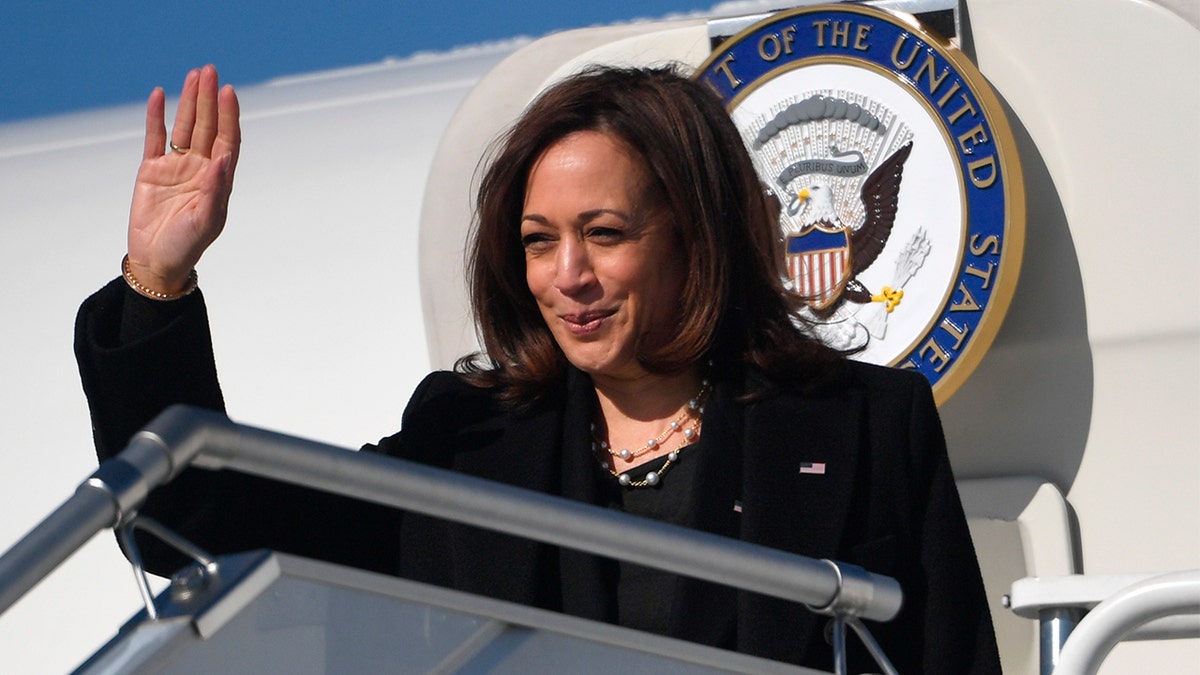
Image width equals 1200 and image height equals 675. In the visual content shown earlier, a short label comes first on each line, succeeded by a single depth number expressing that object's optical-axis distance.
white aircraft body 9.15
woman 8.48
